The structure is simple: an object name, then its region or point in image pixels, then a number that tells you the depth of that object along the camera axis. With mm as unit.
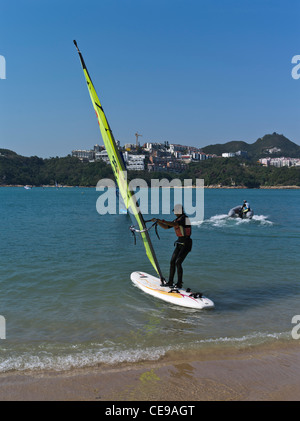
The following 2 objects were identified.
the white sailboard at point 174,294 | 7430
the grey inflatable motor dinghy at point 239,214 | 26781
